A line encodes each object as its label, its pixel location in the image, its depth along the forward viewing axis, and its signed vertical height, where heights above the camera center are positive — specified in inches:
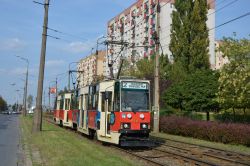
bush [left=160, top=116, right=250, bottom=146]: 879.2 -10.0
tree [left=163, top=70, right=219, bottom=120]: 1389.0 +105.3
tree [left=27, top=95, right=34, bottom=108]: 6480.3 +365.8
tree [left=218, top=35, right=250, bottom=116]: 1157.7 +134.2
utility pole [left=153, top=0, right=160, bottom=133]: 1213.1 +93.7
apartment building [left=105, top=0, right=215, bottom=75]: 3400.6 +861.5
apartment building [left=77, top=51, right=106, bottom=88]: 5024.9 +746.6
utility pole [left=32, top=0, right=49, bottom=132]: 1075.3 +99.7
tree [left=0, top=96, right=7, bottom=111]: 7157.5 +323.7
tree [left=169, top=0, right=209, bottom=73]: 1893.5 +370.8
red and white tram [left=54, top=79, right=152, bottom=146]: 732.7 +21.9
